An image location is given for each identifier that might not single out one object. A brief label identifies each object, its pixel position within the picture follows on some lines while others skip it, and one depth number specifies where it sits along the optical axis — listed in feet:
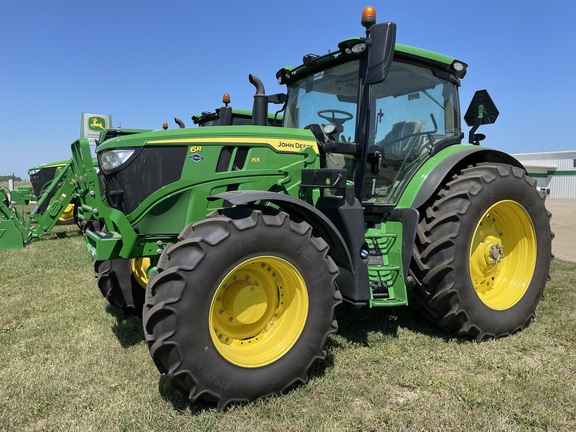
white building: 119.24
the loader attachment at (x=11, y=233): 29.37
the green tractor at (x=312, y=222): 8.81
